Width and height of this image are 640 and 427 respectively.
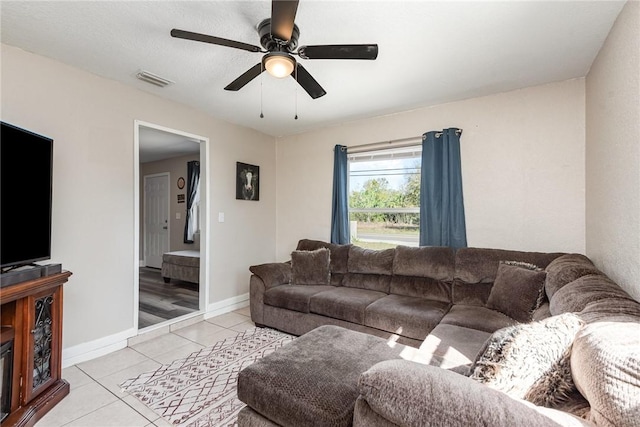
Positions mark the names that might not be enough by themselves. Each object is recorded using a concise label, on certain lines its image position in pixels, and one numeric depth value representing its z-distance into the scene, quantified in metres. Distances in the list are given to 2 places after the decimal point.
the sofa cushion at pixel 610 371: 0.71
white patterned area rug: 1.83
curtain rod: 3.46
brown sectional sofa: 0.78
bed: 4.64
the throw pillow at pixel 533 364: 0.94
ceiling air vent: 2.61
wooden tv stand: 1.67
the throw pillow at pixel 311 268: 3.46
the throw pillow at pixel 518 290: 2.16
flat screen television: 1.74
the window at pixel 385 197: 3.58
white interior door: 6.35
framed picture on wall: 4.07
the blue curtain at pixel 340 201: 3.92
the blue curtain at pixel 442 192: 3.13
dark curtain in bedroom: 5.74
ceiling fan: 1.58
